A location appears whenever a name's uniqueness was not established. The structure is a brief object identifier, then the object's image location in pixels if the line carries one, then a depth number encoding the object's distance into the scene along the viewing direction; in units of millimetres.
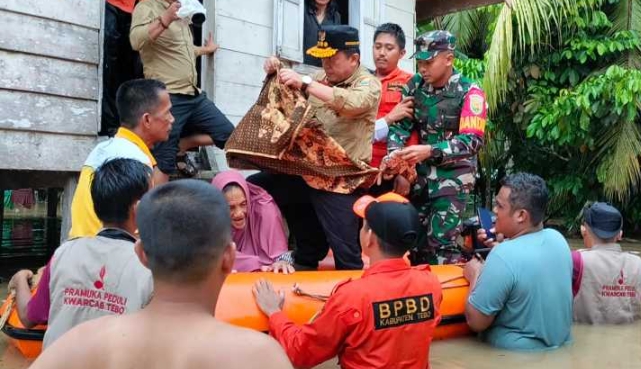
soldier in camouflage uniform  4098
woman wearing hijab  3648
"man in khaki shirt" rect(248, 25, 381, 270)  3668
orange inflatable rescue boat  3135
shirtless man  1278
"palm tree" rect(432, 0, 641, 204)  9211
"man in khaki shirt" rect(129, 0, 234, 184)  4543
